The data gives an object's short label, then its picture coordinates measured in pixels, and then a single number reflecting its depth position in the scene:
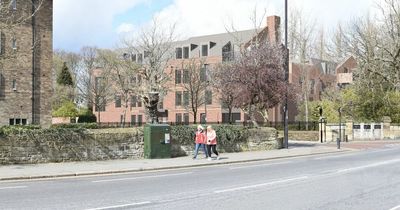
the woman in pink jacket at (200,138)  23.73
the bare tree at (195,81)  63.81
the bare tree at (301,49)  66.19
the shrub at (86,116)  70.31
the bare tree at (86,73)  81.47
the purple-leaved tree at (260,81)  31.97
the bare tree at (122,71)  64.31
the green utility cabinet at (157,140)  23.14
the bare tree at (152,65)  57.47
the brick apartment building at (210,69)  69.69
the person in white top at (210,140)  23.61
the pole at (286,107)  31.14
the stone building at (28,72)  39.97
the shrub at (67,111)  65.50
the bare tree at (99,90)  75.62
